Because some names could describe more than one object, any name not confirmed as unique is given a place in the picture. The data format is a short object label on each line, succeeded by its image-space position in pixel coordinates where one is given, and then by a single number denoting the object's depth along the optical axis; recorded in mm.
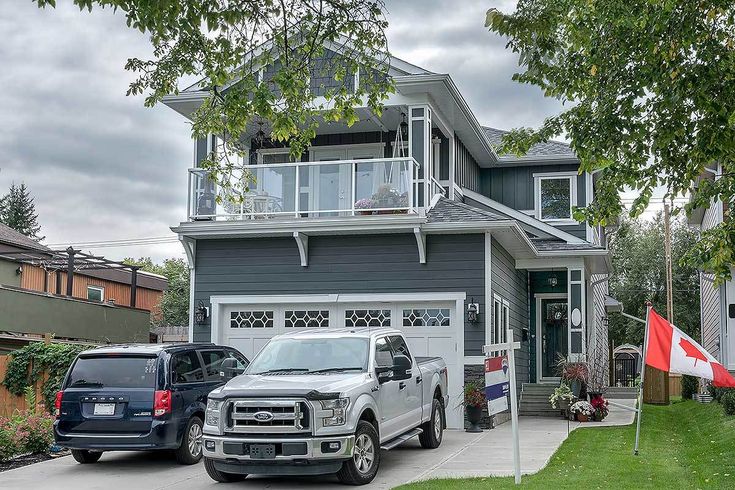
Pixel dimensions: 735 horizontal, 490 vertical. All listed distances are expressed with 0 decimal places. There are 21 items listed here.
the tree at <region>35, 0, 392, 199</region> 10836
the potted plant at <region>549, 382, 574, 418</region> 19094
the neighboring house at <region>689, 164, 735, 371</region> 21922
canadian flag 11898
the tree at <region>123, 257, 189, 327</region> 40047
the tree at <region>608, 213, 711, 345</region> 44406
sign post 10016
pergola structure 23875
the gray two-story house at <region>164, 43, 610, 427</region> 17594
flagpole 12438
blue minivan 11742
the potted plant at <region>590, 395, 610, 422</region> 18734
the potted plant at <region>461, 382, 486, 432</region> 16500
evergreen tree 61156
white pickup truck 10203
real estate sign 10281
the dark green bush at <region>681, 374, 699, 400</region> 26703
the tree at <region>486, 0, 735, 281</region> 10344
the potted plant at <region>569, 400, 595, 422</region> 18516
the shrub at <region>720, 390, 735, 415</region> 17453
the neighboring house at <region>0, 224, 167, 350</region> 21328
